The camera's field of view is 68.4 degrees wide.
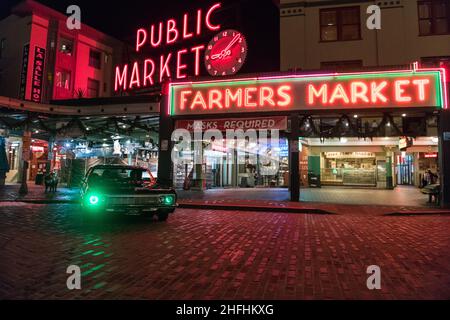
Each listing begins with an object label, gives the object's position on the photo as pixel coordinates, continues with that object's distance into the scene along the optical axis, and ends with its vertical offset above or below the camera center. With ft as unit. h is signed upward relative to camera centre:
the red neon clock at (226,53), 60.75 +24.52
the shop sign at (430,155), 93.22 +8.99
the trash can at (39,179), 84.69 +0.36
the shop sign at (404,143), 69.49 +9.68
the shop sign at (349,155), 92.02 +8.63
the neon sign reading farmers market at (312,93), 47.32 +14.12
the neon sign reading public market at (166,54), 69.41 +27.56
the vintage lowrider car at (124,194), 28.48 -1.14
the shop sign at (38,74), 87.92 +28.69
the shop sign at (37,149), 96.02 +9.28
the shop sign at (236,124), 51.78 +9.69
